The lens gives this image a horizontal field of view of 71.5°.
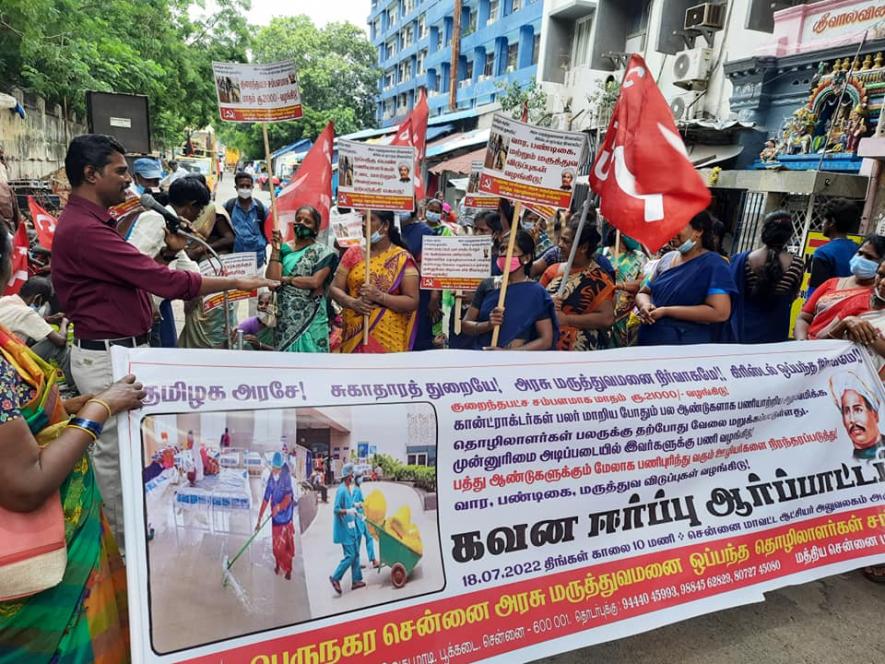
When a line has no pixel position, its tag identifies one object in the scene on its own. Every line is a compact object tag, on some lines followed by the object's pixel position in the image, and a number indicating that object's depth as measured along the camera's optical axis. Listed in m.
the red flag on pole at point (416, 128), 6.32
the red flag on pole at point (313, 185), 6.12
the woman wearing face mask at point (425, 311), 4.96
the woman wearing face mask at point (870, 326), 3.09
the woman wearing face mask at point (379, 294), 4.00
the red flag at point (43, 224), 5.07
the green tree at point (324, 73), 37.06
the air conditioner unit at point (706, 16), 11.55
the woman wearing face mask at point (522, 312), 3.41
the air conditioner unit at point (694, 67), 11.93
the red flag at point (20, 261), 4.28
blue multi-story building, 22.73
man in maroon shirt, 2.53
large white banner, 1.82
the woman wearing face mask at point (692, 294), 3.54
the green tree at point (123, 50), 13.18
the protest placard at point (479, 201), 6.32
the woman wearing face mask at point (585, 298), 4.00
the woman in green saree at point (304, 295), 4.15
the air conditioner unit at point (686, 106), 12.34
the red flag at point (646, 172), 3.30
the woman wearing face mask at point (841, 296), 3.42
